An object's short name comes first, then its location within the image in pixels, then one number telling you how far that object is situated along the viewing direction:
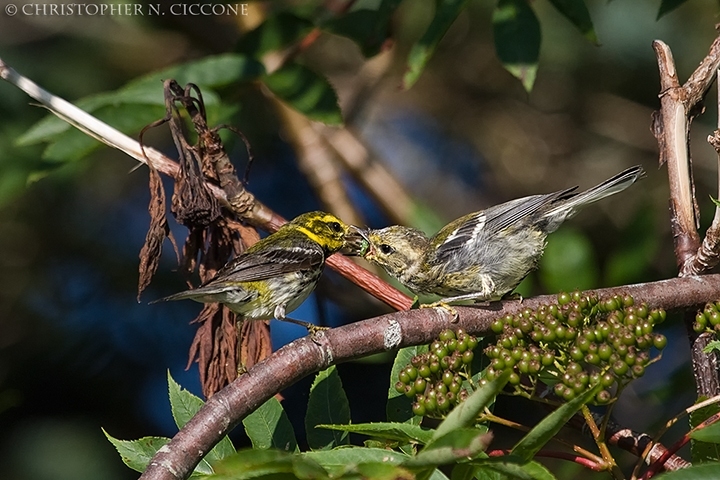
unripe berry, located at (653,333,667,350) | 4.00
